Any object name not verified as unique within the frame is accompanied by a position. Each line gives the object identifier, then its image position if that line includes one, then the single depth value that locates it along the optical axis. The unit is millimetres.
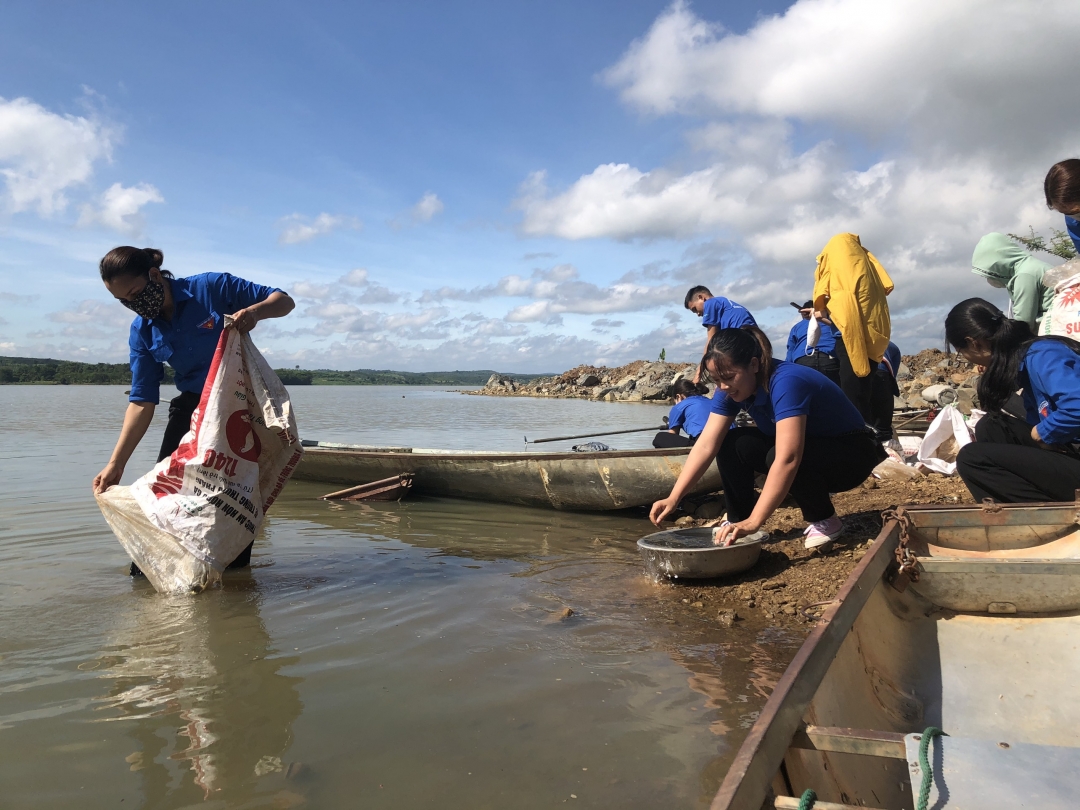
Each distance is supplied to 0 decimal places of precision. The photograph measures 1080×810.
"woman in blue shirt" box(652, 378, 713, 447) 5762
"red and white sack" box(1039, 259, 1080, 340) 3352
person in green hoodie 3949
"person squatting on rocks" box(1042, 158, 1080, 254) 3438
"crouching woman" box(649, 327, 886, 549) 3250
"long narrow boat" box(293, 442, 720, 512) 5816
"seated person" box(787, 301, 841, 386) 5137
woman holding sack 3625
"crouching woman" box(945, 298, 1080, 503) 3068
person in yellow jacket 4934
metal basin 3738
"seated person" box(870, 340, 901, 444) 5238
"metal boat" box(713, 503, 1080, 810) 1440
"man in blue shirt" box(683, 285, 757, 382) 5035
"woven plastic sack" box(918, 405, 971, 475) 5637
